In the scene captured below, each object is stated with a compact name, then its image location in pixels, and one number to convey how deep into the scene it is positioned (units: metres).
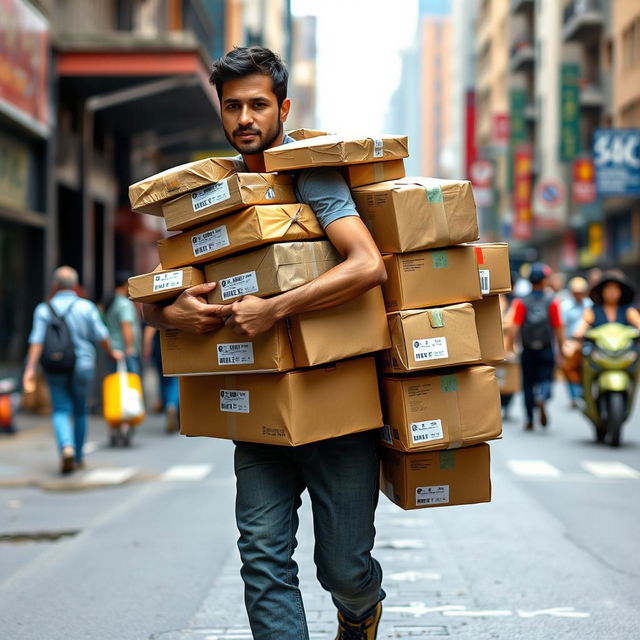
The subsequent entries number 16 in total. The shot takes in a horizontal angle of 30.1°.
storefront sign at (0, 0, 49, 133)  16.08
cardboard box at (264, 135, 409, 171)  3.55
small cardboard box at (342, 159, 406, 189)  3.72
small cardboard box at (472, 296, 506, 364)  3.97
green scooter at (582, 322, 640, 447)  12.16
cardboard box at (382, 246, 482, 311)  3.71
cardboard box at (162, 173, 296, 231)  3.58
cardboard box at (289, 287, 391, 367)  3.52
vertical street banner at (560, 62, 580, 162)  43.16
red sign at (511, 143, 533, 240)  55.12
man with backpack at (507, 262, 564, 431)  13.70
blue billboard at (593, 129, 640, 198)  27.48
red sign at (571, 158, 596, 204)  38.69
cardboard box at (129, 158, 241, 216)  3.69
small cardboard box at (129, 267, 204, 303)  3.71
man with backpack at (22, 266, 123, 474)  10.42
